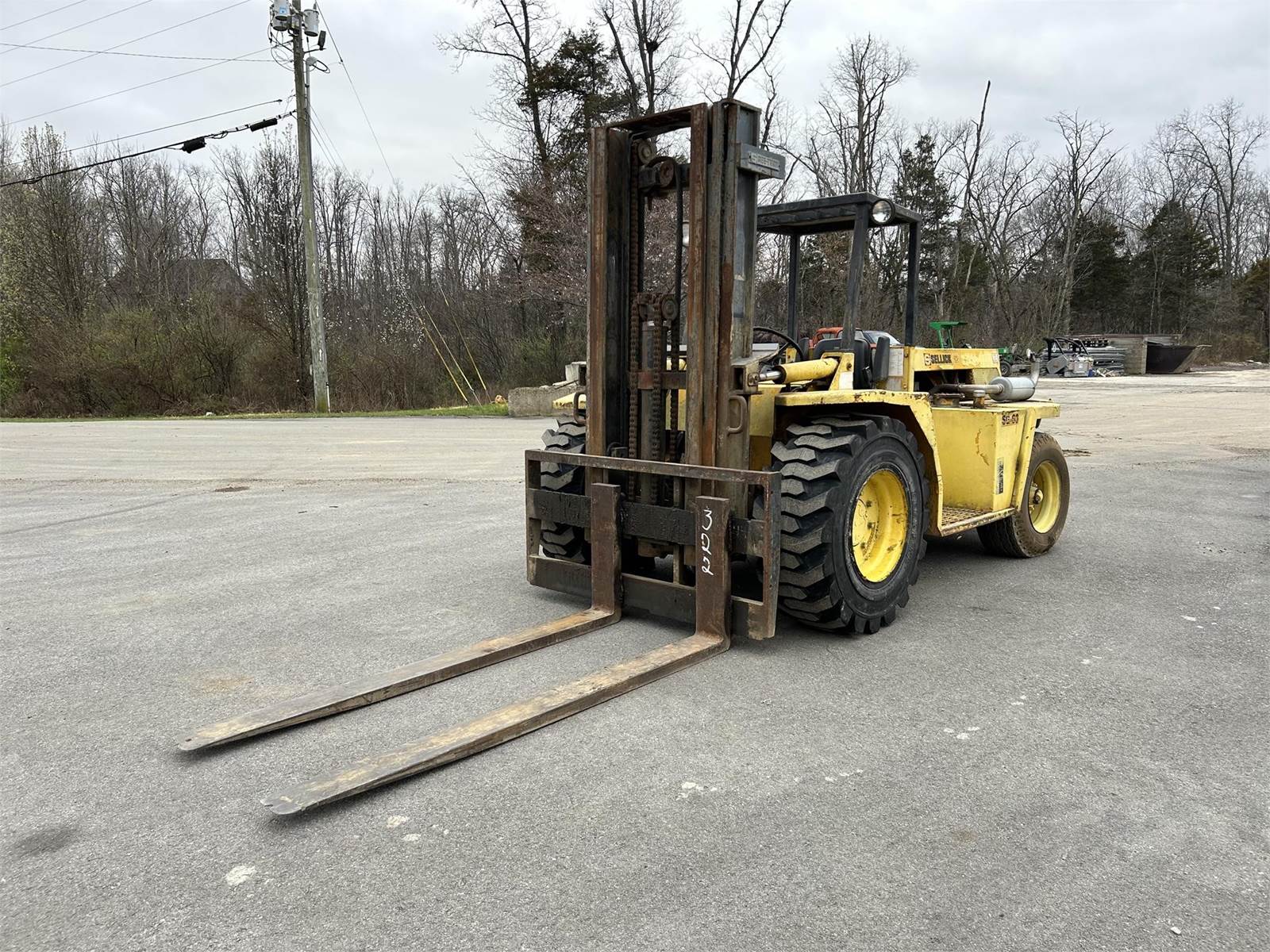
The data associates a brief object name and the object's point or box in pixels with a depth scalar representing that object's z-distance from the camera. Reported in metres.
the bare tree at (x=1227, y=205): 61.38
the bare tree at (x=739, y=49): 31.73
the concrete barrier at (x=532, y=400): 23.39
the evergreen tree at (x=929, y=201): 40.97
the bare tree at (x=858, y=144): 38.09
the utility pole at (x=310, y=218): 24.08
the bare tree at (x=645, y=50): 31.05
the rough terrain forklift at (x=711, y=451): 4.95
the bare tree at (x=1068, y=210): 49.47
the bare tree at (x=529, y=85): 31.44
